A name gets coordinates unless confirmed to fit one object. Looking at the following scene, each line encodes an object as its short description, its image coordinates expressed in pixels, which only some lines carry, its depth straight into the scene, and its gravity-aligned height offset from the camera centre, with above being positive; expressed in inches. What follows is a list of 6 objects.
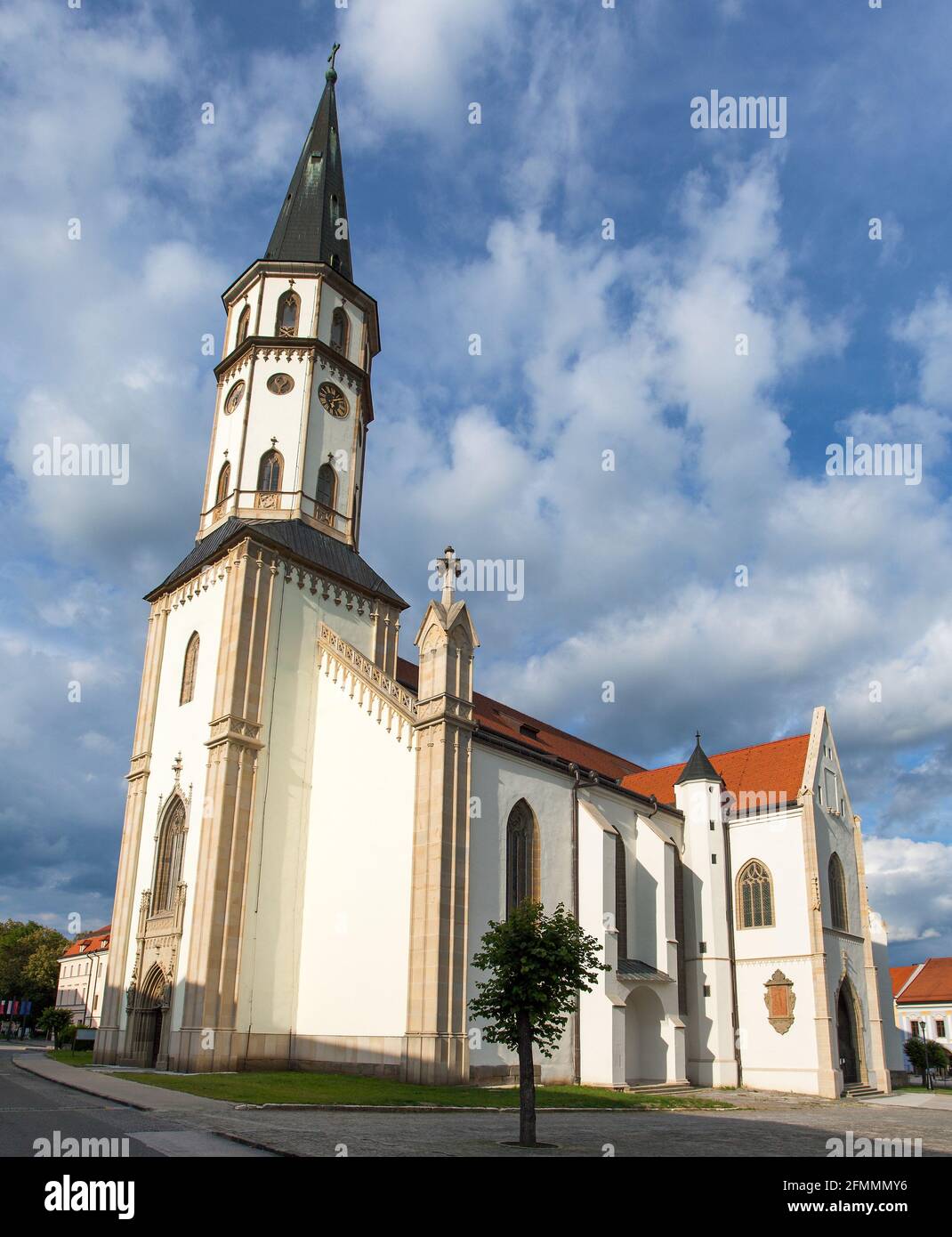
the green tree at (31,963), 3117.6 -95.7
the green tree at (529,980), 572.4 -20.6
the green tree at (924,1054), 2022.6 -211.0
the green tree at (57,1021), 1774.0 -179.2
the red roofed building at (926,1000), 3088.1 -147.4
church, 976.9 +130.6
